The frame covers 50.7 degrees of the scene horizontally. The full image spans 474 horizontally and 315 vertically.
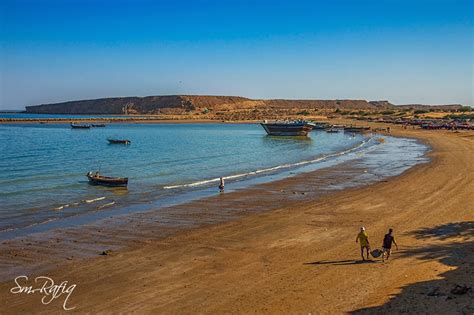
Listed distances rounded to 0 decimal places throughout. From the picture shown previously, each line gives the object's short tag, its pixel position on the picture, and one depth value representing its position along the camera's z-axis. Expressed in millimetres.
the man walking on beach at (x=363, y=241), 15914
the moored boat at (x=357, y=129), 104894
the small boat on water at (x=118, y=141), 77675
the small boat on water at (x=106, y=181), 34094
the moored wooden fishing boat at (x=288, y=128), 95500
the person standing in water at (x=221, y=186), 32744
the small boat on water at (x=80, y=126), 126719
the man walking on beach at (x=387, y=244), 16094
